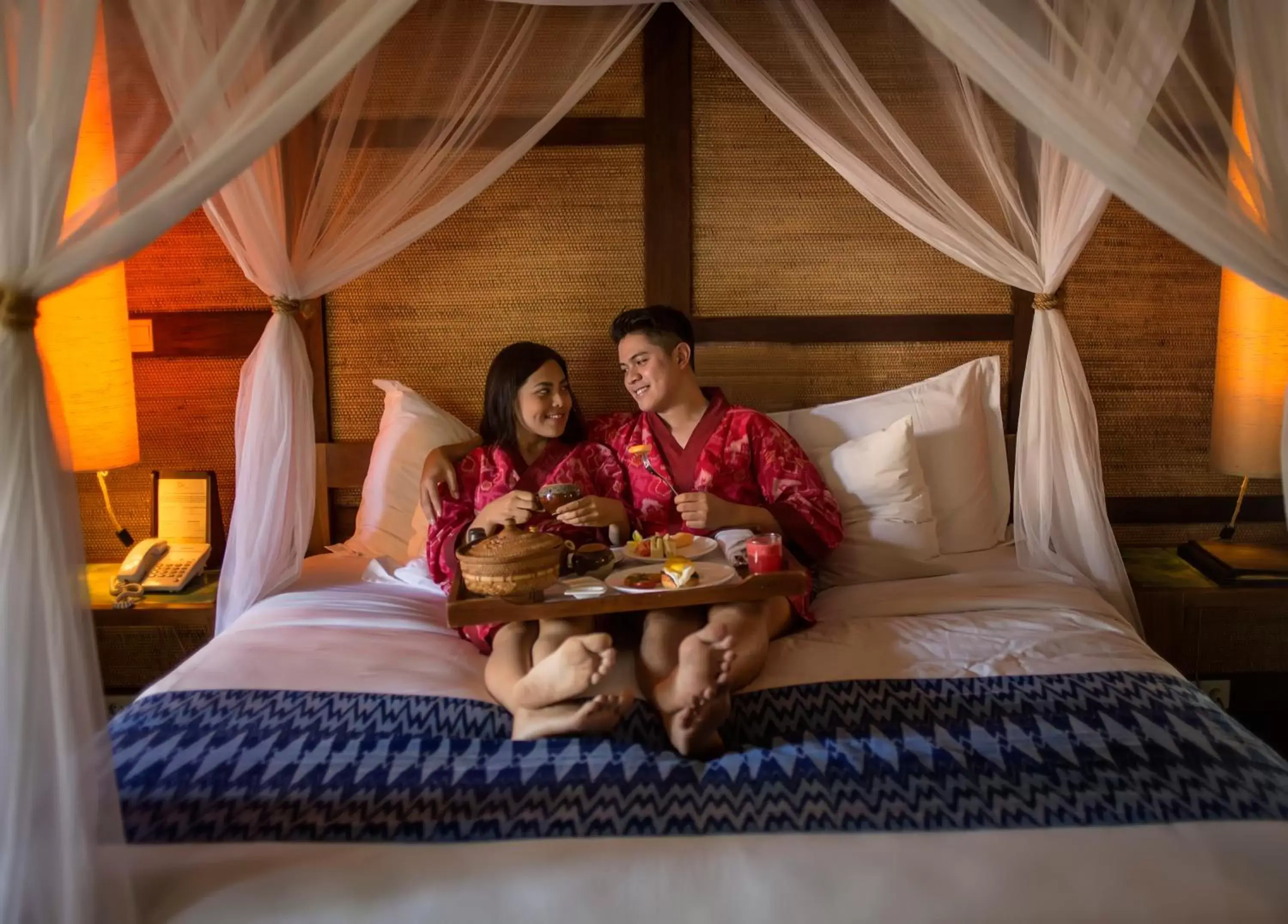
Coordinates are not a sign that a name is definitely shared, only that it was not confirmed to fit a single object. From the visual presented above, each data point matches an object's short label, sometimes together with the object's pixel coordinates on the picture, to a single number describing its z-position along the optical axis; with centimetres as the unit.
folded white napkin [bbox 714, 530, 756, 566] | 222
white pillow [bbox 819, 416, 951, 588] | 266
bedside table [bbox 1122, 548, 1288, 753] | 269
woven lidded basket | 199
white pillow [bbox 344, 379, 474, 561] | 285
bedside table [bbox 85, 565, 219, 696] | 262
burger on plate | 205
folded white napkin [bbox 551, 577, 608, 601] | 204
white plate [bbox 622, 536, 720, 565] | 229
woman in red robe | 213
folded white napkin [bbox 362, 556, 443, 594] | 263
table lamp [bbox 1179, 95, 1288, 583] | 271
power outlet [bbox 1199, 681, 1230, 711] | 290
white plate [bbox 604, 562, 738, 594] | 206
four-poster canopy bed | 140
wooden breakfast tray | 197
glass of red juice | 209
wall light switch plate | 300
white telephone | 270
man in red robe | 247
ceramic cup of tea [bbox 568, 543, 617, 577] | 220
